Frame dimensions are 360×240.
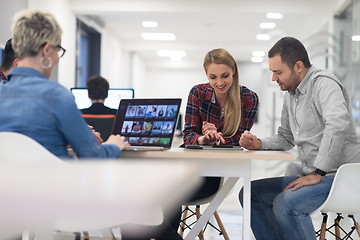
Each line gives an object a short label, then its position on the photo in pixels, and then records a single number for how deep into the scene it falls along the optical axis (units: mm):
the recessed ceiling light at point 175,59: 14993
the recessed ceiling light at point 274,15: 8033
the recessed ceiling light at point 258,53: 13180
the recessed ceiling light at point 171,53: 13508
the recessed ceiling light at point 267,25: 9617
